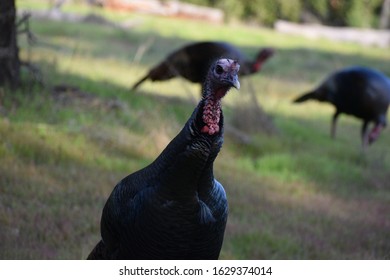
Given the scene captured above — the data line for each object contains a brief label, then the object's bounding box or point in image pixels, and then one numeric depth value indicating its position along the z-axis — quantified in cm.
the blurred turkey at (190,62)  1764
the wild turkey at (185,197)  661
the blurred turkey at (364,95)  1853
